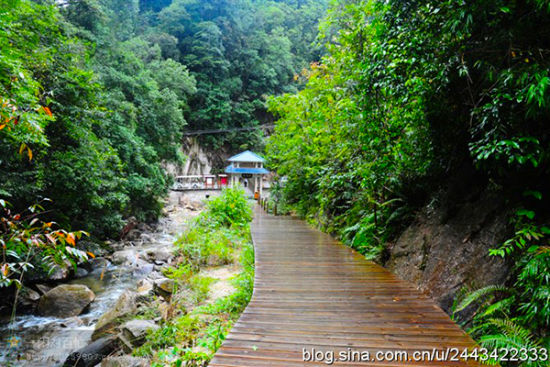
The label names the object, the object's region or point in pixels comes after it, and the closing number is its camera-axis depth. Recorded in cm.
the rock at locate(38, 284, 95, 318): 703
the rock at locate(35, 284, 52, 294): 799
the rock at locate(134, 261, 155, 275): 994
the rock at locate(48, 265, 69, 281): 863
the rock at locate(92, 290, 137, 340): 545
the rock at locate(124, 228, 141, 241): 1496
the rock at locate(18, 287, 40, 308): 738
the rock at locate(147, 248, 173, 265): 1106
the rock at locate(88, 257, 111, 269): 1077
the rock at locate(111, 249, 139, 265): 1121
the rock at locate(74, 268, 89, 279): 959
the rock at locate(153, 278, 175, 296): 595
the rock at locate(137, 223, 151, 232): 1673
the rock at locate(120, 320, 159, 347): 427
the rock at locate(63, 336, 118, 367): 462
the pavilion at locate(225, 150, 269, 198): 3075
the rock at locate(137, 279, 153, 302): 629
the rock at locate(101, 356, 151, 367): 360
